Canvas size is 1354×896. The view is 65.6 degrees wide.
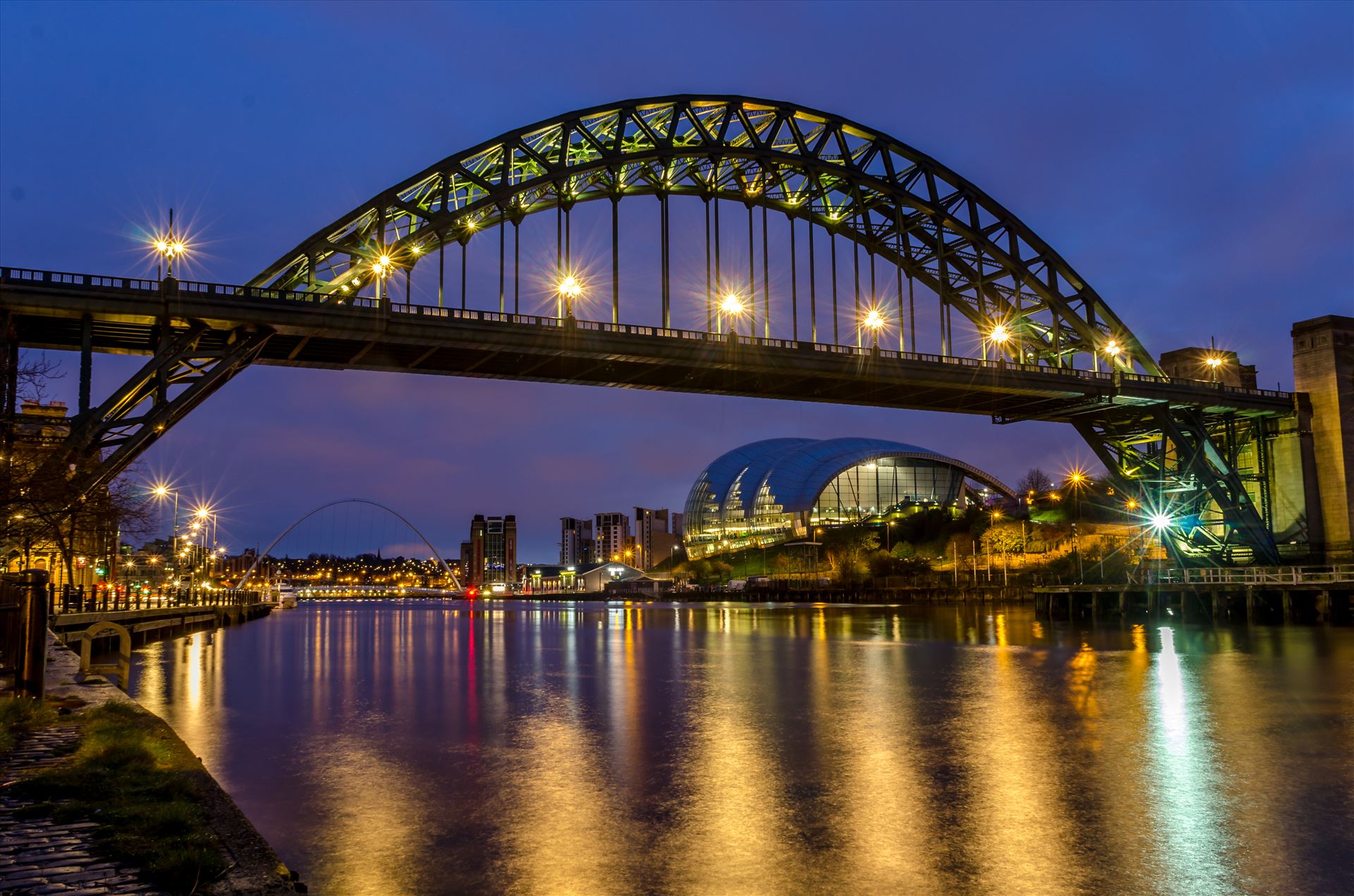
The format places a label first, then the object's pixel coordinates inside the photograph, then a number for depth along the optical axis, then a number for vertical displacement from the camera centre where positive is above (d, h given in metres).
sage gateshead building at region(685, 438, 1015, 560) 190.00 +12.76
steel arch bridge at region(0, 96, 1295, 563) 41.91 +11.28
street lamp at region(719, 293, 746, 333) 60.56 +14.63
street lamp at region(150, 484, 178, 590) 67.25 +5.78
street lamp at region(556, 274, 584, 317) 55.47 +14.53
